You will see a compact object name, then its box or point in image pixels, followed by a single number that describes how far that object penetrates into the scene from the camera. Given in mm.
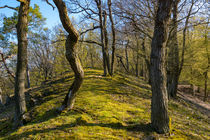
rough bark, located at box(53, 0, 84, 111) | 3701
